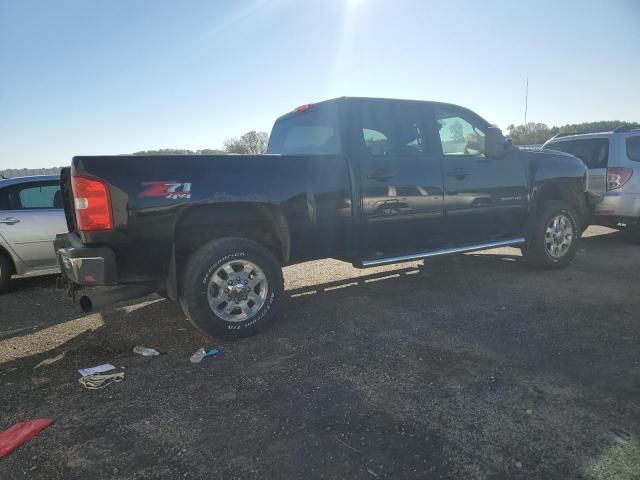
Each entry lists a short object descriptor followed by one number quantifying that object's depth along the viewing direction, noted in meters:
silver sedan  6.01
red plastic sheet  2.50
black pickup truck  3.53
